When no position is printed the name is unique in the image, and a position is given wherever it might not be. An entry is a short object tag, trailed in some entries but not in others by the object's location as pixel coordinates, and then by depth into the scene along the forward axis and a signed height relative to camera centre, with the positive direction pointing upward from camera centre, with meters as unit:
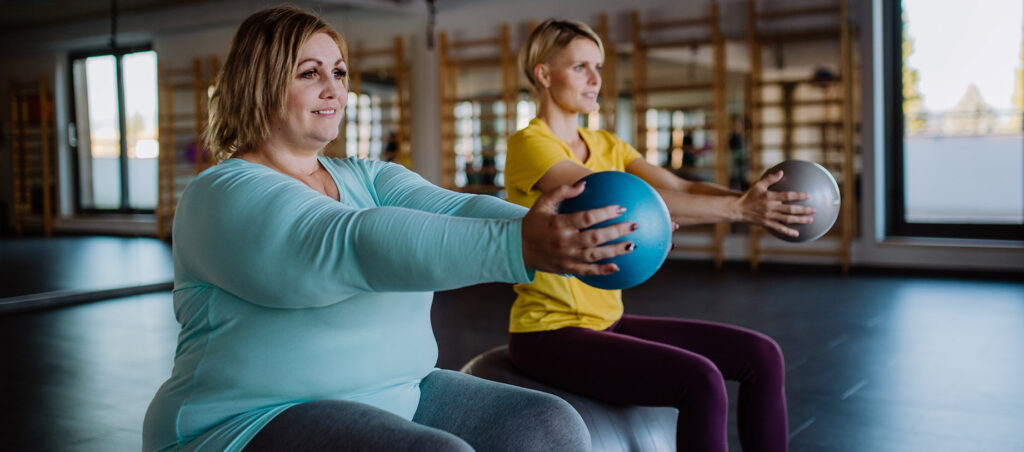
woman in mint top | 0.93 -0.10
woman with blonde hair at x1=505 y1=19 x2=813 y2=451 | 1.53 -0.31
